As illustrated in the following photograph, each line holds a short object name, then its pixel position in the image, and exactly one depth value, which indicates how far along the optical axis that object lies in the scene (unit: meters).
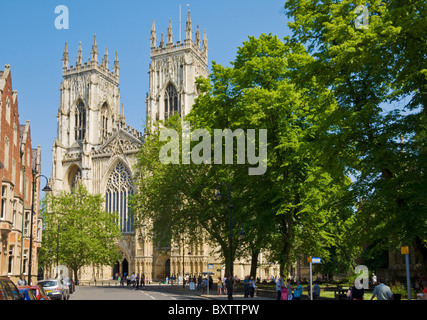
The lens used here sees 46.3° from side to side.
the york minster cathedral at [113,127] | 73.81
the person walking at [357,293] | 15.72
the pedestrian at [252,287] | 29.26
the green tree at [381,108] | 15.91
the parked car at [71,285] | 34.76
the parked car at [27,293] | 14.43
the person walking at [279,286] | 21.95
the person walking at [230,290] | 25.33
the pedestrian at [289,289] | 21.39
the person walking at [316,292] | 23.04
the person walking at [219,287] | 35.09
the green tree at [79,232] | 59.56
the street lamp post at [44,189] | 29.74
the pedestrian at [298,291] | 20.94
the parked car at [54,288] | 24.81
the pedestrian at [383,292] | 12.14
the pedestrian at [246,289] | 29.95
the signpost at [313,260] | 20.16
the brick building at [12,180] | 28.70
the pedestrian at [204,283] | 36.78
